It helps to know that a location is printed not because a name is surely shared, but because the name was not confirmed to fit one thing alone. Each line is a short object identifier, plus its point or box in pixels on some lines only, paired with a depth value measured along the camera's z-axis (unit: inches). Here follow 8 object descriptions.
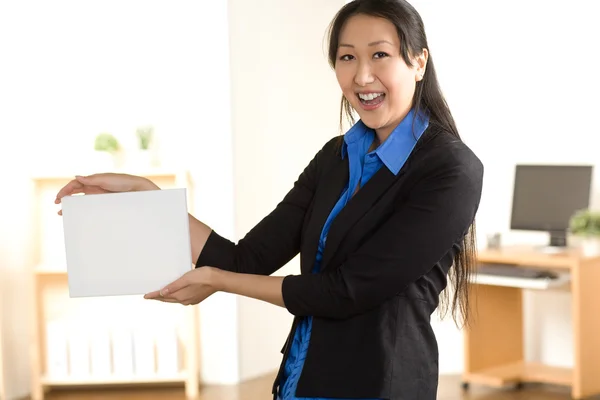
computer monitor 190.9
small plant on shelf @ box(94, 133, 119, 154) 197.9
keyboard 181.6
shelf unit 196.2
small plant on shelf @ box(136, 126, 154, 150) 197.6
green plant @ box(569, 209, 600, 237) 181.0
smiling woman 66.2
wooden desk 180.1
